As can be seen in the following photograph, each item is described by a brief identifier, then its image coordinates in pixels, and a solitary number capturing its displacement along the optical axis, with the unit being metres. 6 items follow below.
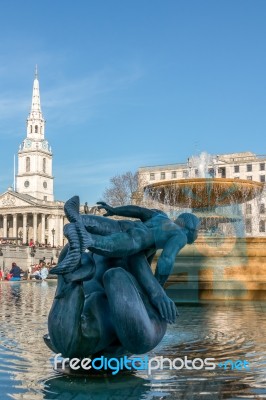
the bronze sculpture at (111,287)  3.78
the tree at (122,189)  48.88
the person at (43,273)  29.38
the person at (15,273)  27.38
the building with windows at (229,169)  82.62
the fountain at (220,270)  11.99
